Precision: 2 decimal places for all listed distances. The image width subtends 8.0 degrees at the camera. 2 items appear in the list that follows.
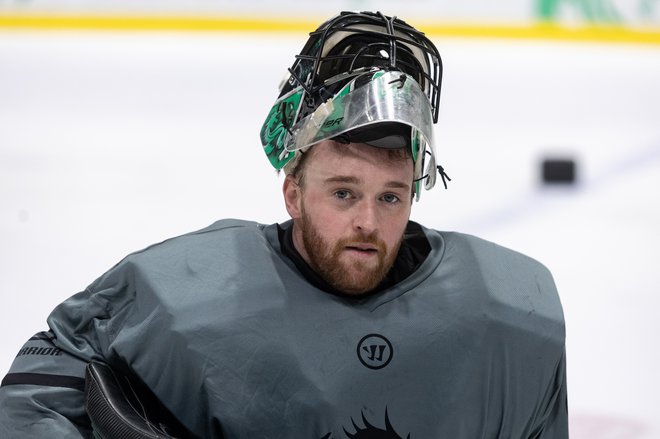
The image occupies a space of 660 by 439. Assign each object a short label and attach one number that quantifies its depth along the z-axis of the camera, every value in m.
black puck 9.52
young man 6.06
